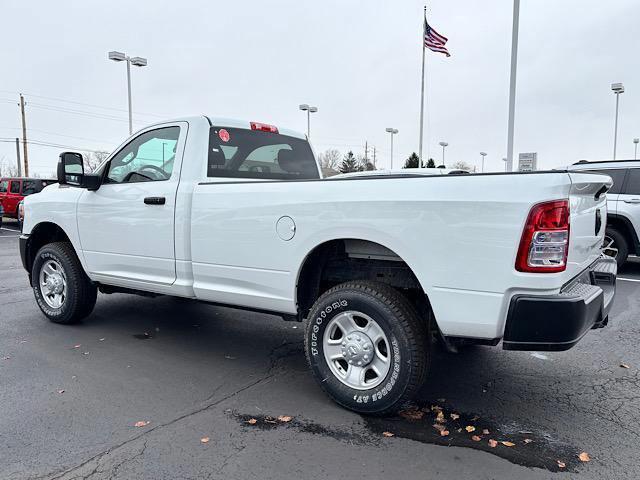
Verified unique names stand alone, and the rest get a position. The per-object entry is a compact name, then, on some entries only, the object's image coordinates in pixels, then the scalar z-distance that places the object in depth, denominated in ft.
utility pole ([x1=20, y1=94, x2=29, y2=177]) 130.31
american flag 67.05
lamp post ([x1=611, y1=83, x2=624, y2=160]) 81.35
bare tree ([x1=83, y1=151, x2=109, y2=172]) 143.82
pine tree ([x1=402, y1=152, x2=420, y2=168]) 149.79
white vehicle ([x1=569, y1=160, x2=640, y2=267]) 28.68
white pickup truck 9.07
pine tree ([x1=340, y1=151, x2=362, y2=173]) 191.46
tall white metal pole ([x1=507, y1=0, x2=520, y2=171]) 48.55
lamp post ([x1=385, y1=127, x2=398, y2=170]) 116.47
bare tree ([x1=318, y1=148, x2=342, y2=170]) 216.04
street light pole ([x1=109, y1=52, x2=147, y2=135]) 71.31
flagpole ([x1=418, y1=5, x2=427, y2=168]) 81.66
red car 61.98
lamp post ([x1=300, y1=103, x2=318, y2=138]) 91.91
